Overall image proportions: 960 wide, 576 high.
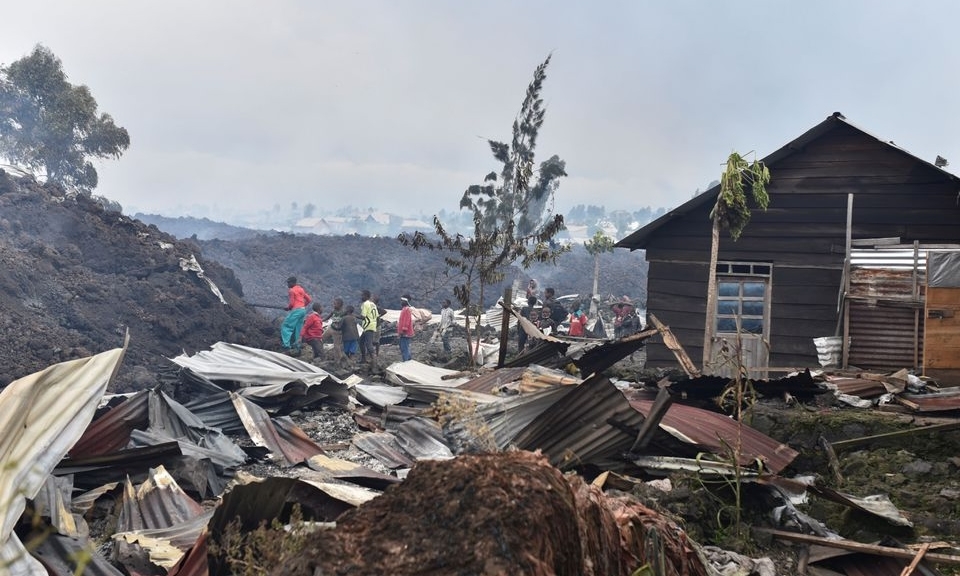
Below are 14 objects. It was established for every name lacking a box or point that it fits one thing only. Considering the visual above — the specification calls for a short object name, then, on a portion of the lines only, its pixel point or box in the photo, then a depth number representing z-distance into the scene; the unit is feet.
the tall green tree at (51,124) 97.60
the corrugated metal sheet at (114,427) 18.11
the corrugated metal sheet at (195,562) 9.13
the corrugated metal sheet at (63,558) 10.42
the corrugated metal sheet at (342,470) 13.87
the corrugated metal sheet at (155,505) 14.26
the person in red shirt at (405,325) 45.80
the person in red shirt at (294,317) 46.88
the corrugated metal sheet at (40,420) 9.96
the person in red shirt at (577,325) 44.57
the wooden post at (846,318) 33.30
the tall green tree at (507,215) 39.81
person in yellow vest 45.68
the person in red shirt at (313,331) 45.12
